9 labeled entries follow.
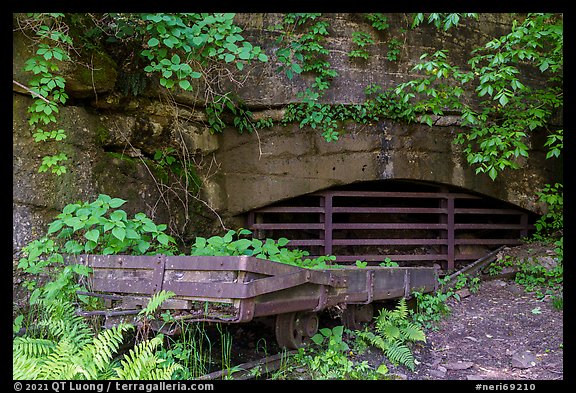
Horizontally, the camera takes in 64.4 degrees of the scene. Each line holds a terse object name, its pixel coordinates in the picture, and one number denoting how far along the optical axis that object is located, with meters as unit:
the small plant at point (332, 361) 4.15
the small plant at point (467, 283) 7.06
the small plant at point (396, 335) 4.65
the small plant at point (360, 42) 7.57
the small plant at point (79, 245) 3.95
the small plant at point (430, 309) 5.79
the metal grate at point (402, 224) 7.61
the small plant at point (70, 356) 3.12
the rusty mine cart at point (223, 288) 3.43
